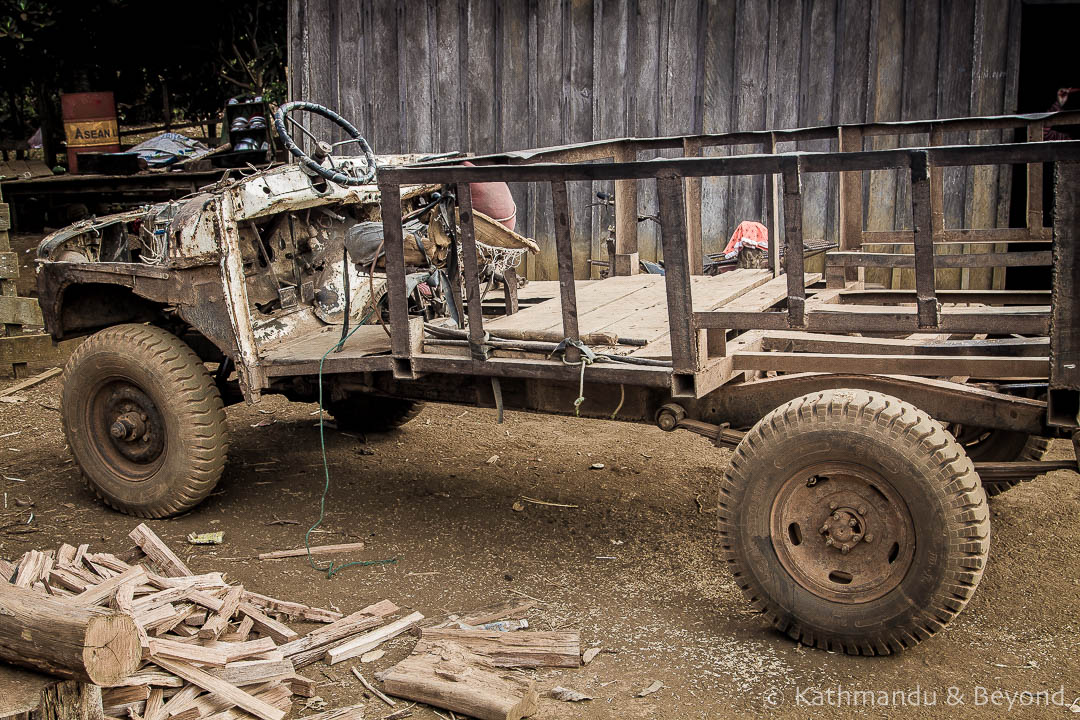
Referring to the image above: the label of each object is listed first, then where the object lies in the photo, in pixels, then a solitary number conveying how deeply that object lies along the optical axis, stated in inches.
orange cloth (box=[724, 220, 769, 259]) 291.6
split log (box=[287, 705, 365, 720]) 133.9
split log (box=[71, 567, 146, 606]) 148.5
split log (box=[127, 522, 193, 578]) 177.8
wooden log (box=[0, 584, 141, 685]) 114.3
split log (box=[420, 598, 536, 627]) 160.4
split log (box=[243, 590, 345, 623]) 163.5
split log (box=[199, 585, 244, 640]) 149.3
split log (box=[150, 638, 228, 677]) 139.0
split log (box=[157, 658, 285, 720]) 134.3
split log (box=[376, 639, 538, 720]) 131.8
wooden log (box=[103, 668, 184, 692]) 129.8
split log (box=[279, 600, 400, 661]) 151.3
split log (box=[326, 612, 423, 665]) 150.6
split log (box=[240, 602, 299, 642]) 156.6
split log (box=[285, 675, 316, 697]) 141.6
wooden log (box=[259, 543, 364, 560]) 189.6
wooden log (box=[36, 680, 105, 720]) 116.1
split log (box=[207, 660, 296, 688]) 140.1
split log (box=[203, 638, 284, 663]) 144.9
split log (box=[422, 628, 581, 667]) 146.4
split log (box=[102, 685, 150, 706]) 128.8
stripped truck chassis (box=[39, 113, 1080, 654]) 133.5
